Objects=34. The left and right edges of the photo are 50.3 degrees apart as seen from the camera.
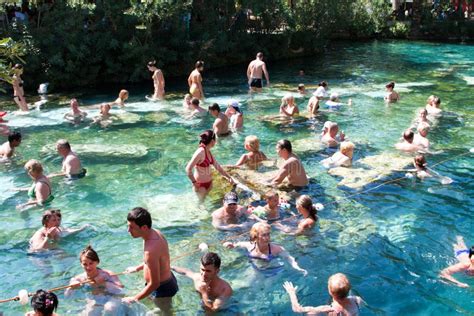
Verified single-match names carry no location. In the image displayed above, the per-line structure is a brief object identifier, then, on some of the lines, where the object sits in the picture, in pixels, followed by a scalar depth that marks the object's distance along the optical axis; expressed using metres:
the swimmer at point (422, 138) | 13.86
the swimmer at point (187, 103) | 18.97
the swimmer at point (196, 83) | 19.16
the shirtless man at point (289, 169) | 10.55
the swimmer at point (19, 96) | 18.11
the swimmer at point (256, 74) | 21.27
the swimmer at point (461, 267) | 7.80
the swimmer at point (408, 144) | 13.60
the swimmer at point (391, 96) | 19.73
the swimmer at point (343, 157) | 12.57
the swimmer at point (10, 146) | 12.61
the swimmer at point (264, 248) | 7.88
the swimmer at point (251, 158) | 12.09
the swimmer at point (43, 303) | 5.52
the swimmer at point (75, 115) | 17.62
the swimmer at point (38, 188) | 9.94
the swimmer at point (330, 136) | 14.23
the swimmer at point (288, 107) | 17.27
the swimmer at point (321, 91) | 19.75
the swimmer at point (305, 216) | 9.08
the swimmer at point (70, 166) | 11.54
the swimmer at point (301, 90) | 21.22
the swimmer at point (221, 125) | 14.96
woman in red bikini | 10.24
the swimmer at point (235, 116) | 16.06
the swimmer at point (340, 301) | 6.23
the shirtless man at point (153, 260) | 5.99
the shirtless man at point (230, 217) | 9.34
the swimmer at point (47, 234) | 8.59
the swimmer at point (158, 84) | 19.94
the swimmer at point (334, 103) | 18.95
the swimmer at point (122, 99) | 19.16
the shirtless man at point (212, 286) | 6.50
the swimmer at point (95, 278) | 6.80
